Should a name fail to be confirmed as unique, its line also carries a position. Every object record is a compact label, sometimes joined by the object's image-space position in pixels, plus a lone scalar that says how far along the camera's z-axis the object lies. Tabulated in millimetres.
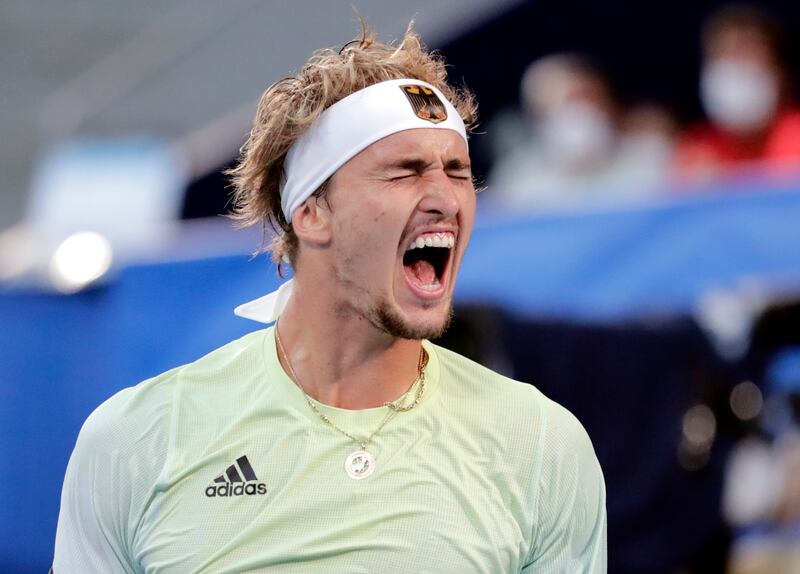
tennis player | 5758
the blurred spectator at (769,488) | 9211
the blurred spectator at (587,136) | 15531
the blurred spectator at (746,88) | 14227
